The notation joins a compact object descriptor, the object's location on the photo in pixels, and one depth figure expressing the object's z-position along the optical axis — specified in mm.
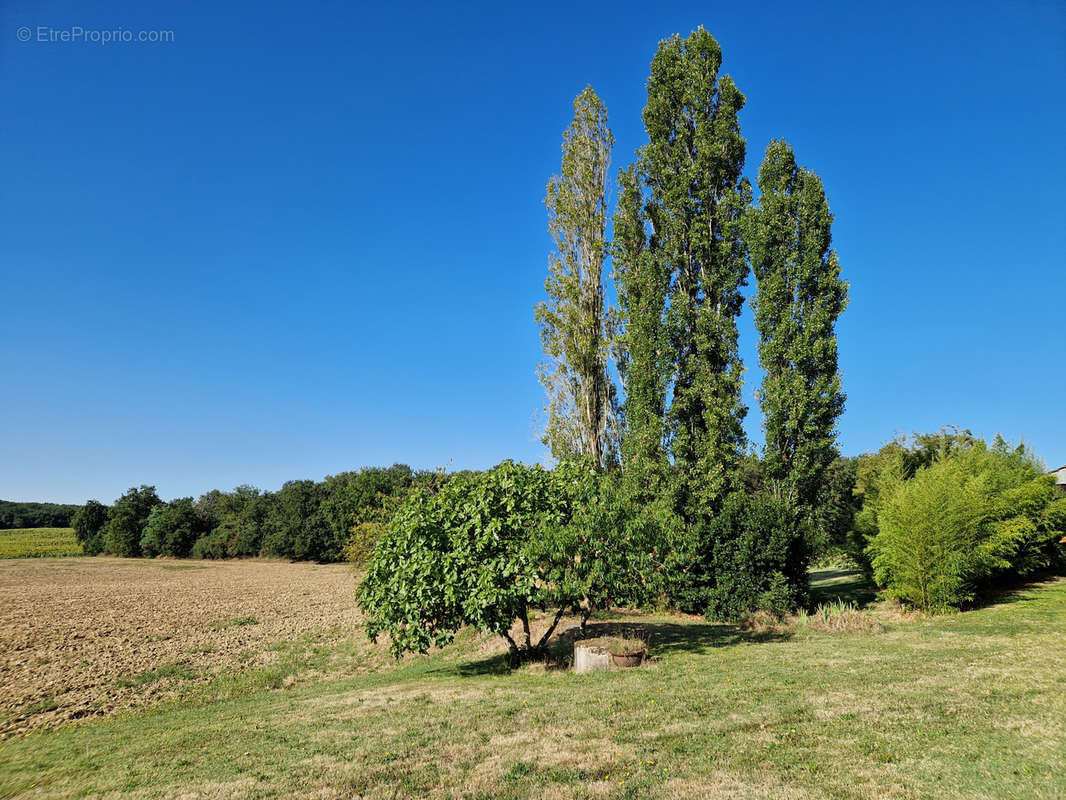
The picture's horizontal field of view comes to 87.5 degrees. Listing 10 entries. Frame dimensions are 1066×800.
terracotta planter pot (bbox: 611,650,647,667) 12227
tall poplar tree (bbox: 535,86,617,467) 23688
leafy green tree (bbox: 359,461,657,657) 11969
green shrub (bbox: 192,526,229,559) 70875
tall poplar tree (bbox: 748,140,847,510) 20219
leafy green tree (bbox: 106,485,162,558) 73500
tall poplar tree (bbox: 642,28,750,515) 20594
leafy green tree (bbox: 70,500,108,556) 75062
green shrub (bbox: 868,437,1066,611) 17688
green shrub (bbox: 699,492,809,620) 19078
